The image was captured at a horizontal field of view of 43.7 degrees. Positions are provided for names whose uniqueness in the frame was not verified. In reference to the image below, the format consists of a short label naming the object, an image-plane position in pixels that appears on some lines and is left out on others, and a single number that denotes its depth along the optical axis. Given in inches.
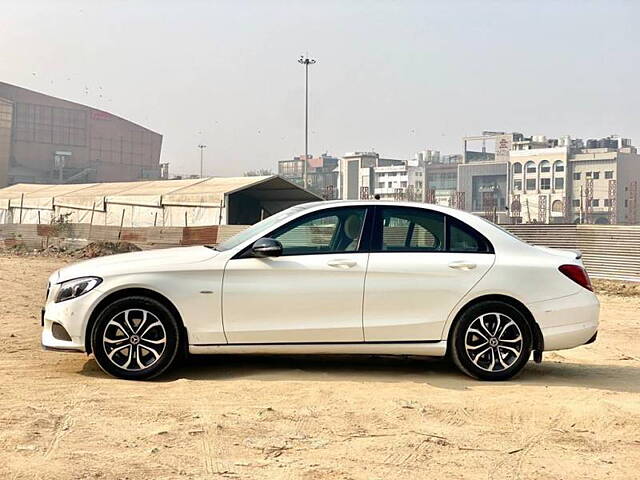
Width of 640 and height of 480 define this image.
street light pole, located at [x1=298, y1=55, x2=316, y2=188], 2458.2
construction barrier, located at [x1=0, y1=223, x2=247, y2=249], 1072.2
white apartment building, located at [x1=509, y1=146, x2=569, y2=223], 4001.0
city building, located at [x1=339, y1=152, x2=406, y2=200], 4804.6
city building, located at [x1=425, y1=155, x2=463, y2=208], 4798.2
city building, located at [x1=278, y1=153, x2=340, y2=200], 5940.0
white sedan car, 268.1
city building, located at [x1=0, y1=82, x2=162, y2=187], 3659.0
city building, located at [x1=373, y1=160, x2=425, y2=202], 5004.9
